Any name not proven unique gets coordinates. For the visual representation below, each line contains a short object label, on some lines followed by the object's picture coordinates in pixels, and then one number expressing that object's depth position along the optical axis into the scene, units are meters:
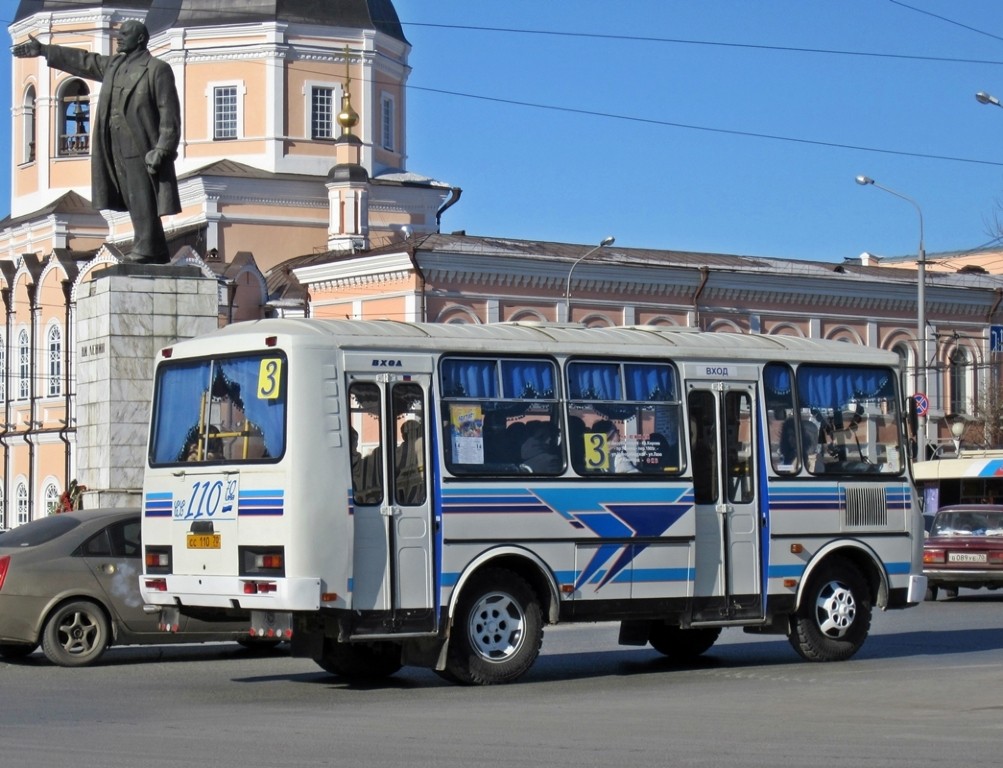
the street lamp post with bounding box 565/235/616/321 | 52.93
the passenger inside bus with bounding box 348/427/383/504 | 14.62
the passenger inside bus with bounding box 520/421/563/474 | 15.48
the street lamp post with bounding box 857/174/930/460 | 46.00
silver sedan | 16.91
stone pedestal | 22.36
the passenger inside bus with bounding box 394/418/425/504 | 14.83
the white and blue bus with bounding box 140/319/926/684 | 14.48
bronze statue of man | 22.67
